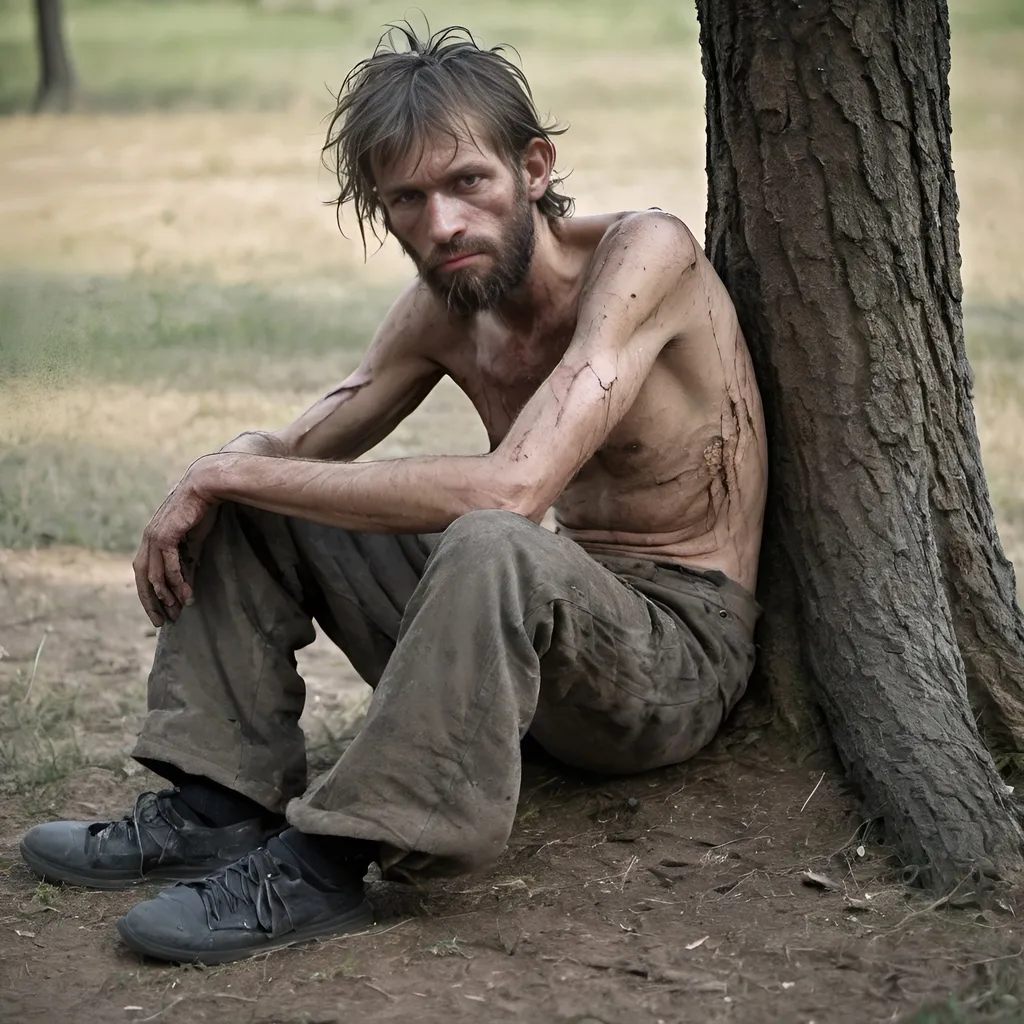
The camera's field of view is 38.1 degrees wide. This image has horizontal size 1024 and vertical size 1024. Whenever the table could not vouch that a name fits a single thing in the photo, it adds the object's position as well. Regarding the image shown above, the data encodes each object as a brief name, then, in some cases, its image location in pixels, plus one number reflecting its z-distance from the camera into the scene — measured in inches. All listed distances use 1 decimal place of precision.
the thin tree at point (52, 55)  649.6
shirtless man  104.7
